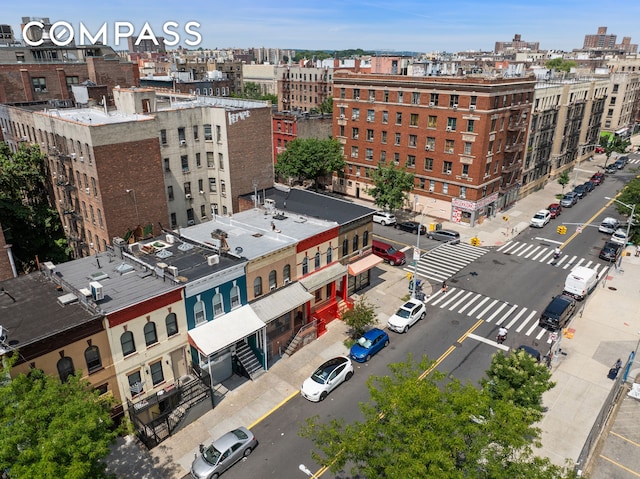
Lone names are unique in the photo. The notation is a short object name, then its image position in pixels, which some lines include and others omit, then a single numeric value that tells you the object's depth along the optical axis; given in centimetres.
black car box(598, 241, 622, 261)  5291
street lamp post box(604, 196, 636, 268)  4969
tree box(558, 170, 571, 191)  7619
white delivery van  4344
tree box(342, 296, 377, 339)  3591
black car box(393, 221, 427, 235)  6102
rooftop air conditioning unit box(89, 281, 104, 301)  2570
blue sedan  3441
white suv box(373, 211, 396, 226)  6369
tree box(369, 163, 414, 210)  6125
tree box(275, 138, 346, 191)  7081
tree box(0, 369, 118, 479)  1614
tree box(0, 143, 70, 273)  4312
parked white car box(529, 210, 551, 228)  6431
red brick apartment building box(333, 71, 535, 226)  5953
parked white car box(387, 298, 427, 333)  3833
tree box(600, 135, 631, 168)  9544
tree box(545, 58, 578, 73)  16294
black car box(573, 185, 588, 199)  7803
